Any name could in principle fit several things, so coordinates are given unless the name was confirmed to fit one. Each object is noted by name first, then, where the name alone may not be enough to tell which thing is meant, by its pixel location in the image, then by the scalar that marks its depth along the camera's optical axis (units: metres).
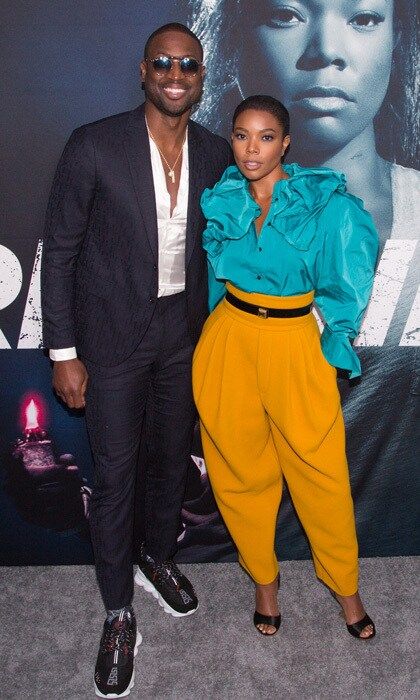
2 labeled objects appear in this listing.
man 1.93
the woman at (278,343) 1.93
